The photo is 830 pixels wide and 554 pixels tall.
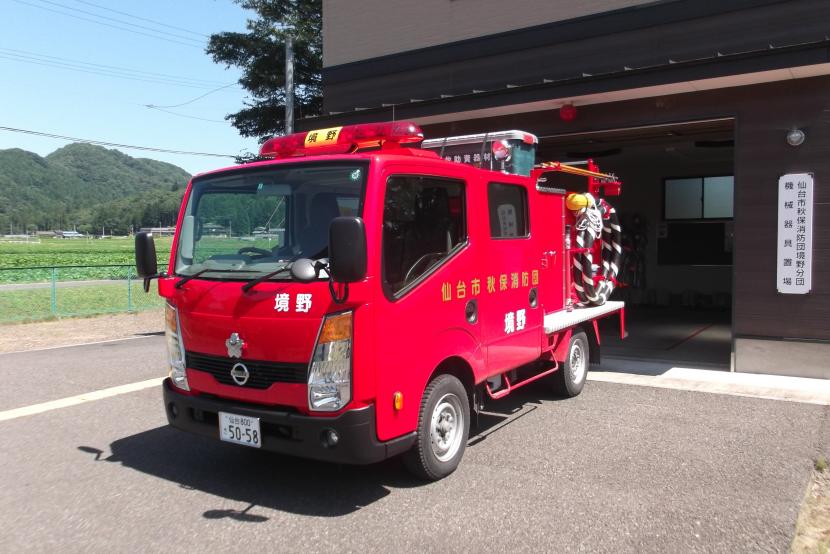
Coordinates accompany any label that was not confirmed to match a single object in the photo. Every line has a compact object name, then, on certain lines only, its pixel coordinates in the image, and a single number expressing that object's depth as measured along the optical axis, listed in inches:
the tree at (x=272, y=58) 968.9
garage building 306.2
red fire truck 153.9
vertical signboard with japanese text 305.4
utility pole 565.0
